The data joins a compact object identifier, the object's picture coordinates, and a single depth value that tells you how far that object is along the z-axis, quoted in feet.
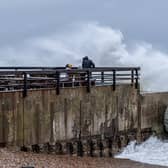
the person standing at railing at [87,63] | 80.79
